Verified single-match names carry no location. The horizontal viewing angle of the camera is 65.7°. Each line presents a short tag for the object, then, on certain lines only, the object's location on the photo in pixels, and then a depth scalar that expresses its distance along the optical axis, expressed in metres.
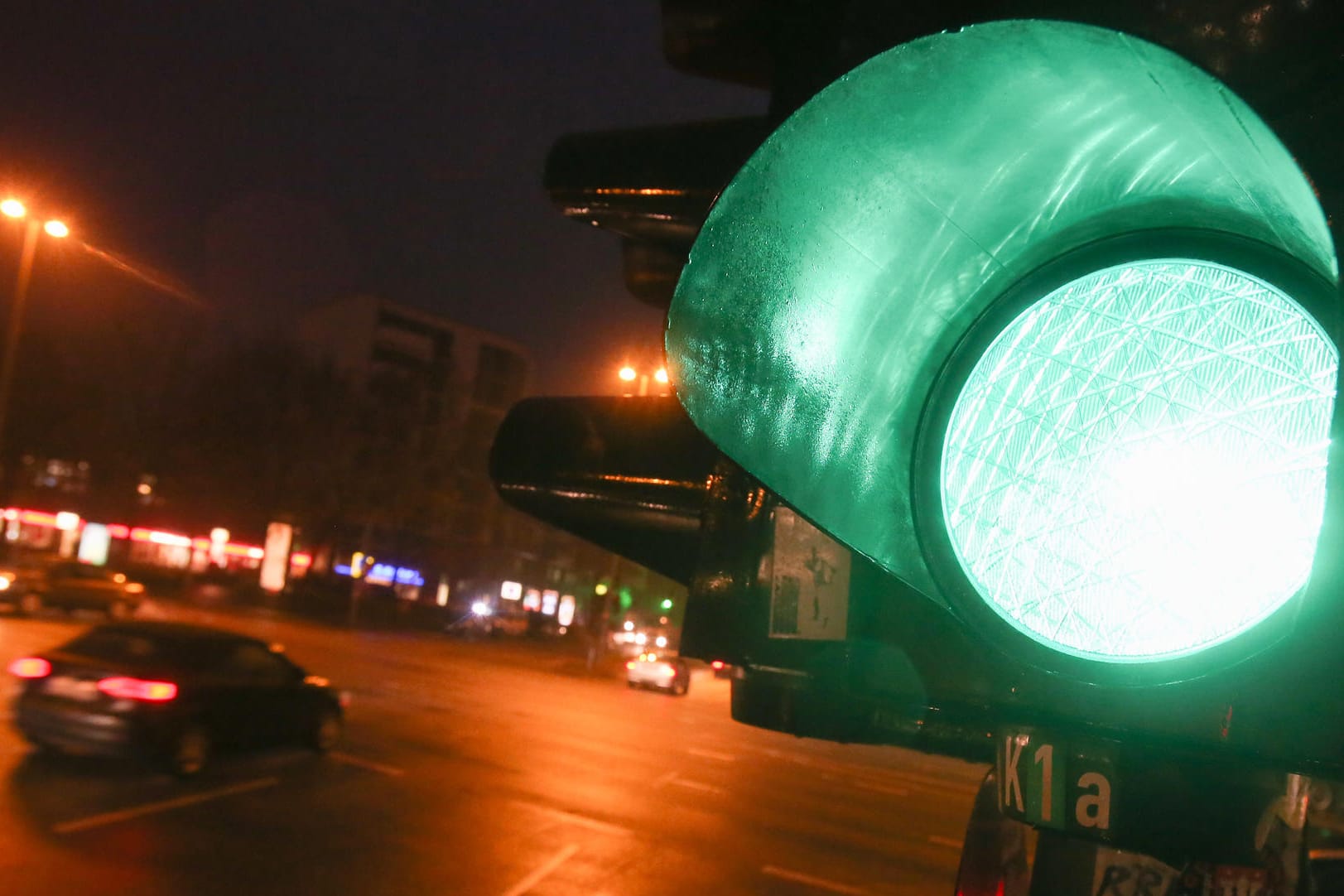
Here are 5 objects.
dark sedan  9.73
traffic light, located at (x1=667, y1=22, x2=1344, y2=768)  1.17
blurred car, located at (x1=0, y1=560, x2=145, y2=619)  26.06
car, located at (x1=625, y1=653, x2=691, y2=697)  28.45
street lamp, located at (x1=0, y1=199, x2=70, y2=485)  18.72
